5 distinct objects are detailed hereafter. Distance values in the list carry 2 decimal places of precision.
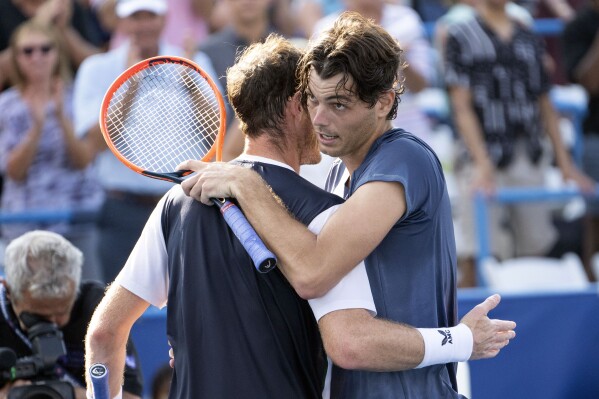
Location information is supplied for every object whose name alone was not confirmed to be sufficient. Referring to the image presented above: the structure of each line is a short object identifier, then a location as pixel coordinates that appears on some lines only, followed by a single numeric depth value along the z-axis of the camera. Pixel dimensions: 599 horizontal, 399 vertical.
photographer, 8.34
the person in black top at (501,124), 15.07
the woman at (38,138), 14.27
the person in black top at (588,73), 16.03
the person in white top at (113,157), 14.07
